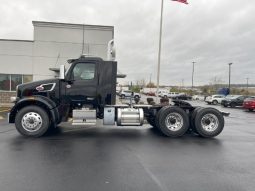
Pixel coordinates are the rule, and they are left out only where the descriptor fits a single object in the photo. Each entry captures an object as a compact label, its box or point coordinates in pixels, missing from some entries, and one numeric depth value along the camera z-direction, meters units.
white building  14.98
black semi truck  6.68
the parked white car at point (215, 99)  31.55
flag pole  14.77
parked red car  19.66
